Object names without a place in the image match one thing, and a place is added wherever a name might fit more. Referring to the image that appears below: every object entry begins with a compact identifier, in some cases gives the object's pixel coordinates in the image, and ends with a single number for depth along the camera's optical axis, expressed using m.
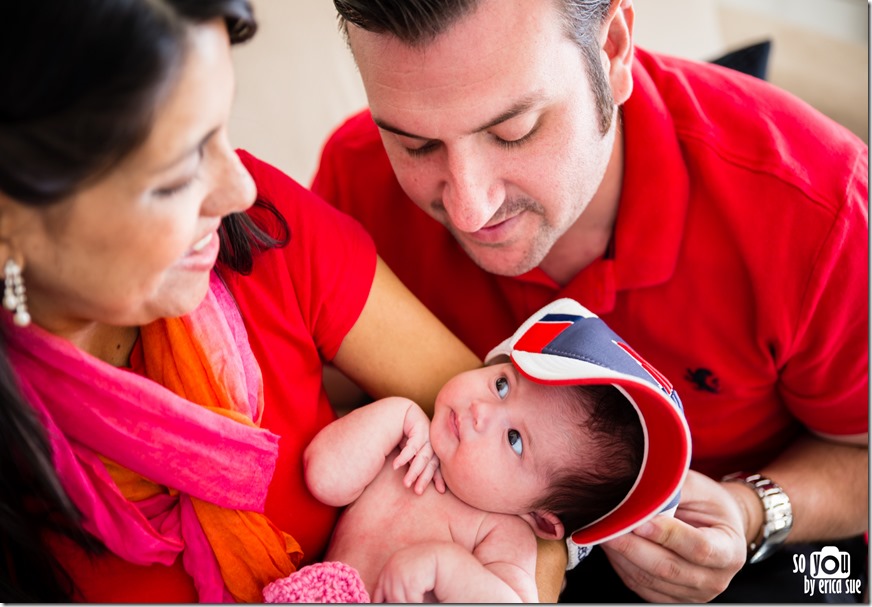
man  1.25
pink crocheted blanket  1.16
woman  0.86
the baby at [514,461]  1.27
